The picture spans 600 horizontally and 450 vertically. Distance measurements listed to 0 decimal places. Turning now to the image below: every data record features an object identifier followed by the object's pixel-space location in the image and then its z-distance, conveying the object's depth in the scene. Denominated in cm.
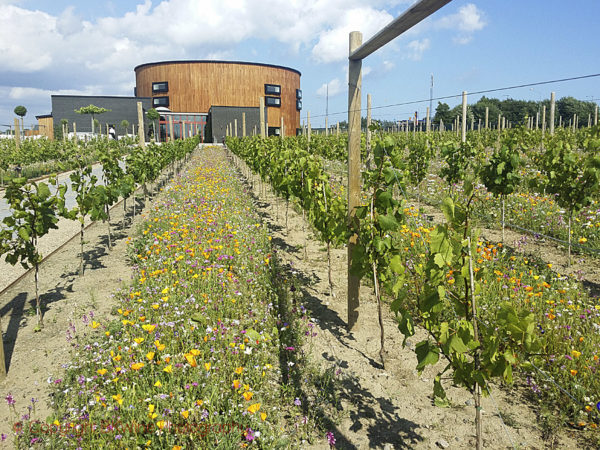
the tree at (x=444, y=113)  6675
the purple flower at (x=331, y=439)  266
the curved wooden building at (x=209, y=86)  5750
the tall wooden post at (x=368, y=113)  996
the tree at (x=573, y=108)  6488
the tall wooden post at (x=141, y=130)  1286
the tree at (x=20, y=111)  4181
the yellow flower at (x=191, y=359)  286
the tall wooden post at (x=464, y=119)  826
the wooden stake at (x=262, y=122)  1363
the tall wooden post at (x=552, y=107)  1185
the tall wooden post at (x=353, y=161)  409
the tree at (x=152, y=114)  4775
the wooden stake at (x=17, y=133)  2109
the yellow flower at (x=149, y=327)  322
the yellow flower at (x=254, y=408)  255
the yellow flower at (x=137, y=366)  284
